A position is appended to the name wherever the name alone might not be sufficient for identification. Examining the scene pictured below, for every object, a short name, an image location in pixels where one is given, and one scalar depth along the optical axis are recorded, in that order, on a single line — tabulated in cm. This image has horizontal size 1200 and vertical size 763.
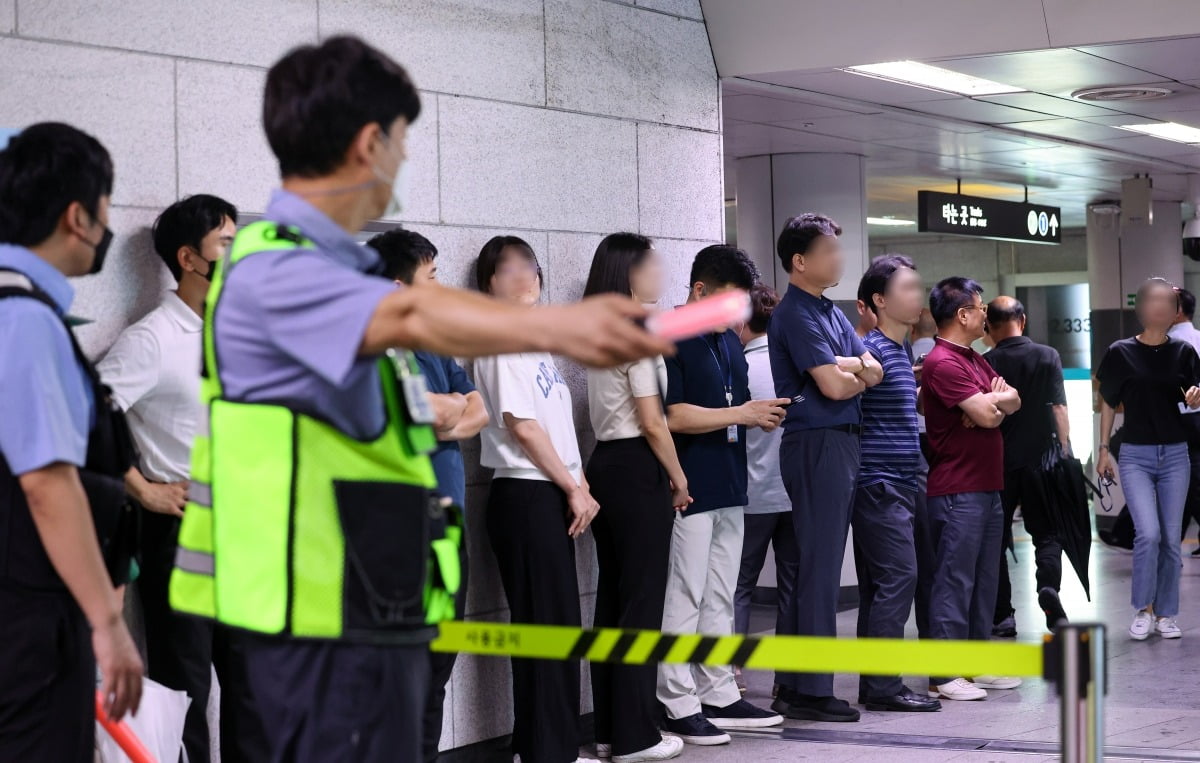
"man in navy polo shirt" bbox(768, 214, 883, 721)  607
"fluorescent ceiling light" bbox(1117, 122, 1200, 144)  1020
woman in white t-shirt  510
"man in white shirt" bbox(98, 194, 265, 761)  422
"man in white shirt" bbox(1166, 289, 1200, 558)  834
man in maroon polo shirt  666
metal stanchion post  248
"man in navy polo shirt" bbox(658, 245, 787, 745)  569
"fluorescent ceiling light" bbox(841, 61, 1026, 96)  753
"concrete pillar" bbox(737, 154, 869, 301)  1003
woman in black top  797
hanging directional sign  1102
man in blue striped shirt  633
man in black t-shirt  763
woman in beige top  537
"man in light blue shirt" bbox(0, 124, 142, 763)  254
